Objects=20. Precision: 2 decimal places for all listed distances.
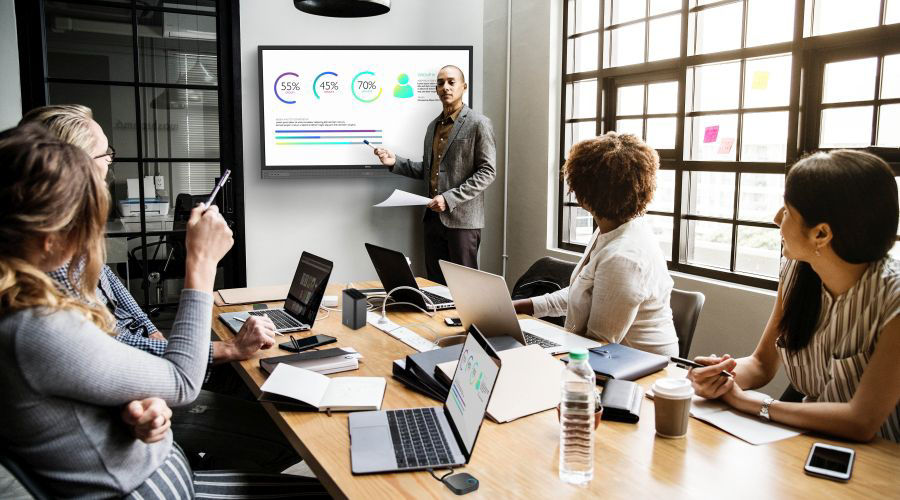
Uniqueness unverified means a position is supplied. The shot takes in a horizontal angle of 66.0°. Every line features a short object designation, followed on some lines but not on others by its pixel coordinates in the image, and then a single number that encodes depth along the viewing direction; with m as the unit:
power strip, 2.27
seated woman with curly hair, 2.18
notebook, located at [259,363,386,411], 1.68
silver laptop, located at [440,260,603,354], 2.07
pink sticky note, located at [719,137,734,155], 3.68
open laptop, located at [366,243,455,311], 2.77
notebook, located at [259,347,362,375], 1.98
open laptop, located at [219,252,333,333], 2.51
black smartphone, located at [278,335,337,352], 2.23
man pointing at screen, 4.61
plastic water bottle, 1.30
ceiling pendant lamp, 3.27
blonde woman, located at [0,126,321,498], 1.13
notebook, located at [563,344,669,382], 1.83
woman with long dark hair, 1.48
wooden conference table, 1.27
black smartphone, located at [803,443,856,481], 1.32
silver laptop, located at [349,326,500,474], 1.31
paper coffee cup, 1.47
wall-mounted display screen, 4.75
